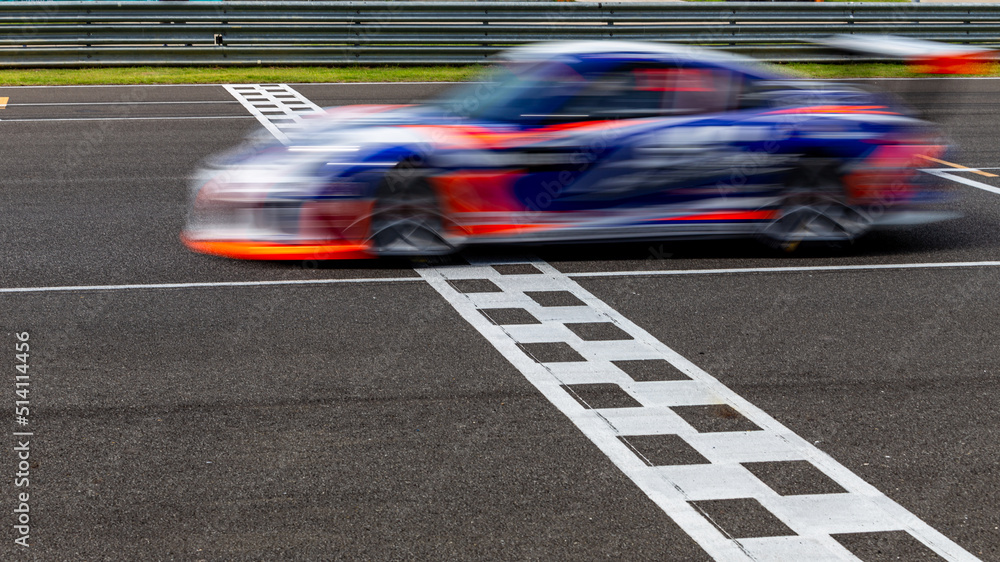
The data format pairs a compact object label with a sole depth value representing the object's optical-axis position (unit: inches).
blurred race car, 603.2
